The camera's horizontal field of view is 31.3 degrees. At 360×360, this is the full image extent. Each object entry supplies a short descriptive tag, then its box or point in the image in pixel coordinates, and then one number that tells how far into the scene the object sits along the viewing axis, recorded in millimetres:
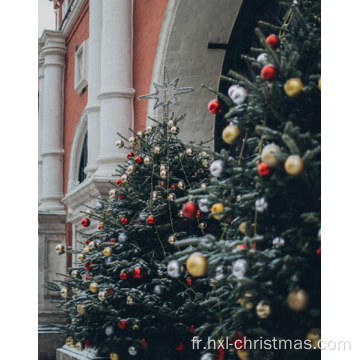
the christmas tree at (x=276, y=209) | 2711
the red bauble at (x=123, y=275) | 4730
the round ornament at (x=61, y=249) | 5484
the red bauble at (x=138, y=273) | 4702
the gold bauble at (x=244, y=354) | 2877
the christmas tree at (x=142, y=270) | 4734
